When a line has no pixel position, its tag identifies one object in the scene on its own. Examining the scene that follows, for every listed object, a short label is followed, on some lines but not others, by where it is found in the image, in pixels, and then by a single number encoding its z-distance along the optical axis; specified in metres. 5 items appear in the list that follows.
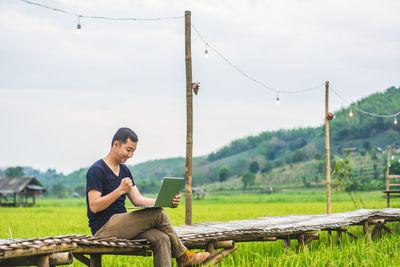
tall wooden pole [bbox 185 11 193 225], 9.08
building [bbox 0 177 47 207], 35.28
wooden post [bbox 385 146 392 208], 14.03
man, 4.42
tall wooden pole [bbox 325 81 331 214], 13.98
